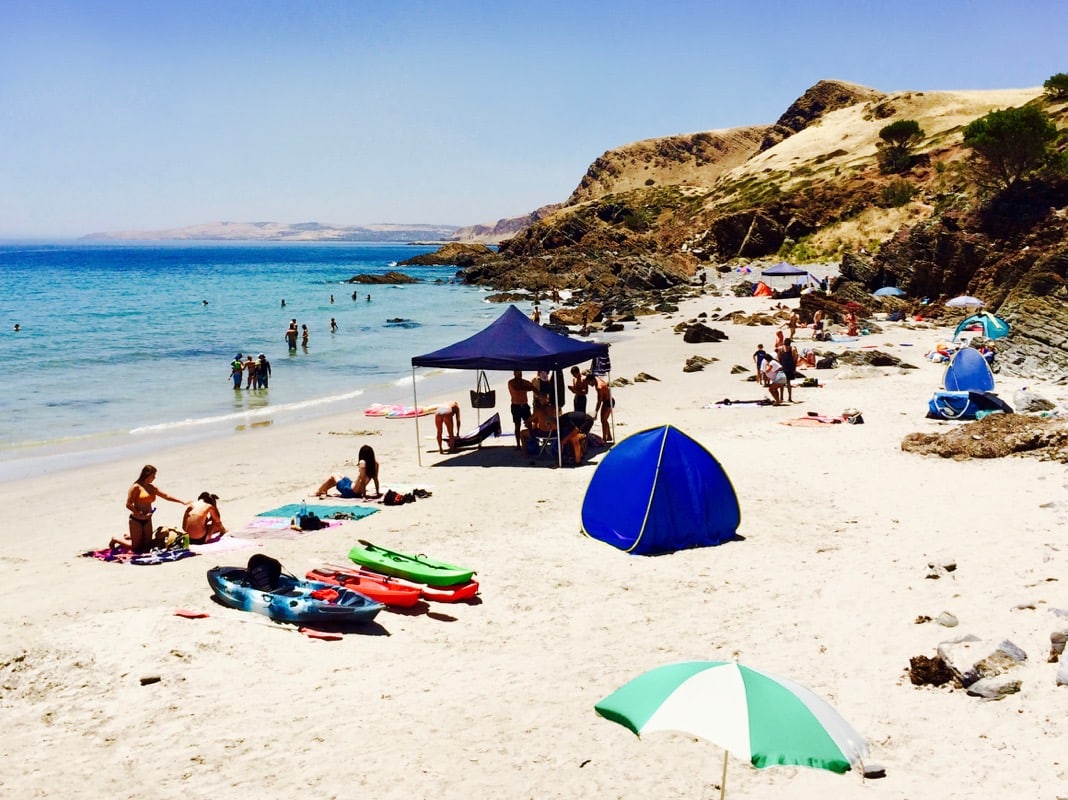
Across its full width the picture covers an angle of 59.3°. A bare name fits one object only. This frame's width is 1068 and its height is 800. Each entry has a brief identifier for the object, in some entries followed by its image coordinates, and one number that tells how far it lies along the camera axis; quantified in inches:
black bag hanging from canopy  693.9
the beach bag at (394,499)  538.0
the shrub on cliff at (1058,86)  2496.4
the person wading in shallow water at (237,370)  1149.1
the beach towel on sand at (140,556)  442.0
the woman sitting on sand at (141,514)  456.1
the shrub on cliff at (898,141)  2847.0
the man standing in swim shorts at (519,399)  667.4
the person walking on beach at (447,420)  689.0
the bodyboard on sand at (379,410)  919.0
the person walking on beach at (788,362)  826.2
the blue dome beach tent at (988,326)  1026.1
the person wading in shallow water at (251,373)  1151.0
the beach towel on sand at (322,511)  516.1
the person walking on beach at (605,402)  677.3
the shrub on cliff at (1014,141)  1777.8
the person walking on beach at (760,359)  872.3
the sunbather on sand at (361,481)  555.8
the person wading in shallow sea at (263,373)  1166.3
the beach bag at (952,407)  692.7
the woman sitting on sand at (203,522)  468.1
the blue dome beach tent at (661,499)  451.2
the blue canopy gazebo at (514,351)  614.5
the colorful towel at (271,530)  479.5
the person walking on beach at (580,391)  673.6
